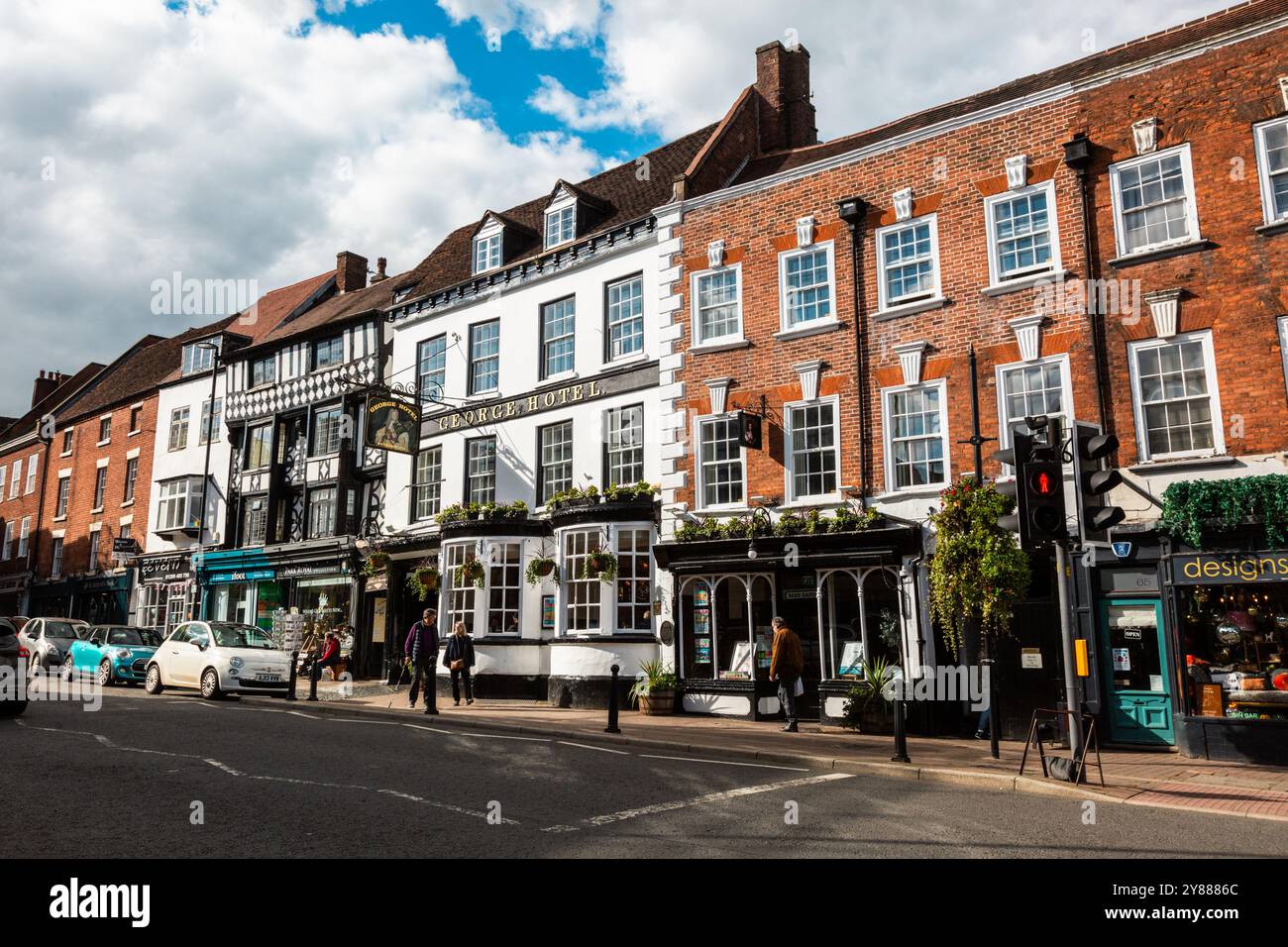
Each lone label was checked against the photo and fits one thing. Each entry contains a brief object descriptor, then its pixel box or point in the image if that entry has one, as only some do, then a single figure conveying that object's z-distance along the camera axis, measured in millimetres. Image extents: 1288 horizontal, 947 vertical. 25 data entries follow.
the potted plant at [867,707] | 15180
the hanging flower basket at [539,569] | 20031
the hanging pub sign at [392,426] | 22438
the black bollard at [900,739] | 11312
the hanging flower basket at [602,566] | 18828
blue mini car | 22250
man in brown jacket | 15227
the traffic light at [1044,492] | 9477
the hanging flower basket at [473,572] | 20734
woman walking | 17969
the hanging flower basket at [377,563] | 24156
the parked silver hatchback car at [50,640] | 24125
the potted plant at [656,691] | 17672
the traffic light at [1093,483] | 9062
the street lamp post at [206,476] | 31436
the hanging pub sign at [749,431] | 17812
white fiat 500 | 18312
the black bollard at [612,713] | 14031
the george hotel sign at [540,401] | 20156
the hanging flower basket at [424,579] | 21859
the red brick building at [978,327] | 13844
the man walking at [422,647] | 17094
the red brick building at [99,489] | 35562
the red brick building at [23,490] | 41312
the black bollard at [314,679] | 18689
